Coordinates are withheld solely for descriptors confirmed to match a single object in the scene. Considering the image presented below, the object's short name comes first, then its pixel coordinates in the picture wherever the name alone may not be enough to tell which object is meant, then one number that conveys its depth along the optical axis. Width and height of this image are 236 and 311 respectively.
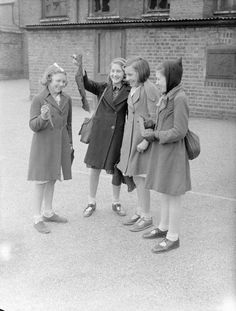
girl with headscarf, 3.66
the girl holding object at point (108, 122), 4.44
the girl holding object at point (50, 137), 4.08
